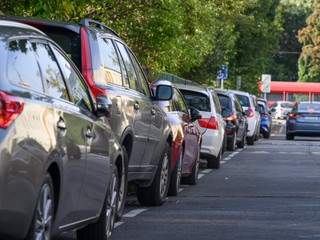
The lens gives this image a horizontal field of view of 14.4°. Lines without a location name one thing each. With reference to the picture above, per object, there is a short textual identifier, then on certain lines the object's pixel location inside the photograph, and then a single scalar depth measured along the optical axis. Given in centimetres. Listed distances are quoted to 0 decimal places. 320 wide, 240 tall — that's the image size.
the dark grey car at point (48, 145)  689
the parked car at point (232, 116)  3042
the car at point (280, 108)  9700
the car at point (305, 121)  4416
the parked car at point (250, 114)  3875
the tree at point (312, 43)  11950
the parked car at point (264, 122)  4788
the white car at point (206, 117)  2242
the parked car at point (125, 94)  1145
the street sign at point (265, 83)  6862
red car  1570
